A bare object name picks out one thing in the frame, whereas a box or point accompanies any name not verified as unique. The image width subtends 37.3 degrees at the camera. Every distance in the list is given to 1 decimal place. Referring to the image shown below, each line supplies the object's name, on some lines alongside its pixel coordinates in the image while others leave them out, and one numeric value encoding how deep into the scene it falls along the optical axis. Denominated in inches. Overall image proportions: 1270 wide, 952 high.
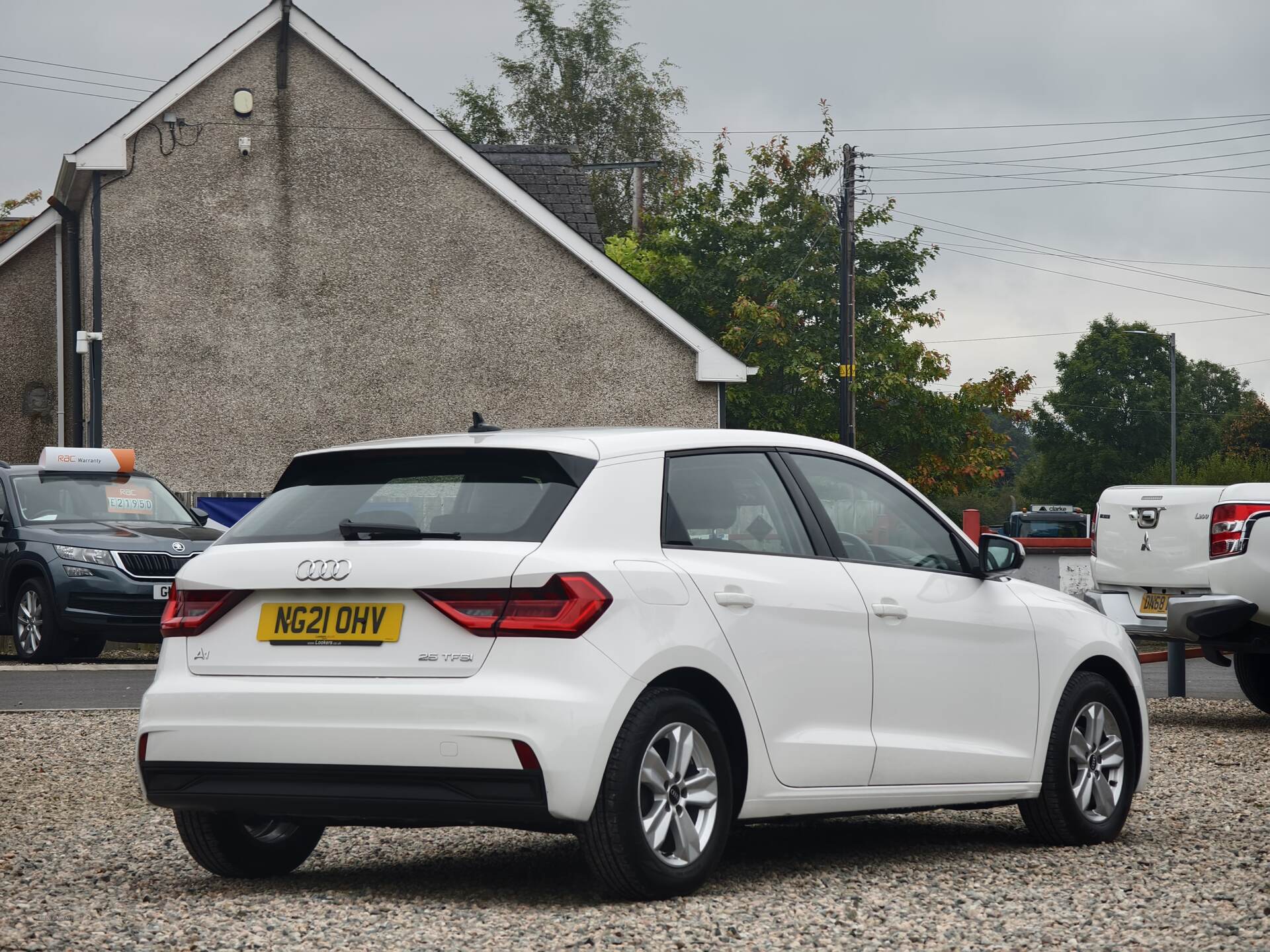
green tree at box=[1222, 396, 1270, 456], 4106.8
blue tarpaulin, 982.4
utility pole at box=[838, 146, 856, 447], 1405.0
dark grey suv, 668.1
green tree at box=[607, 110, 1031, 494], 1945.1
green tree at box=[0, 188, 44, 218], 2266.2
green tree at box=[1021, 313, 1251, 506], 3909.9
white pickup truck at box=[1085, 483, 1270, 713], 462.6
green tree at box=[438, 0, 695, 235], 2356.1
